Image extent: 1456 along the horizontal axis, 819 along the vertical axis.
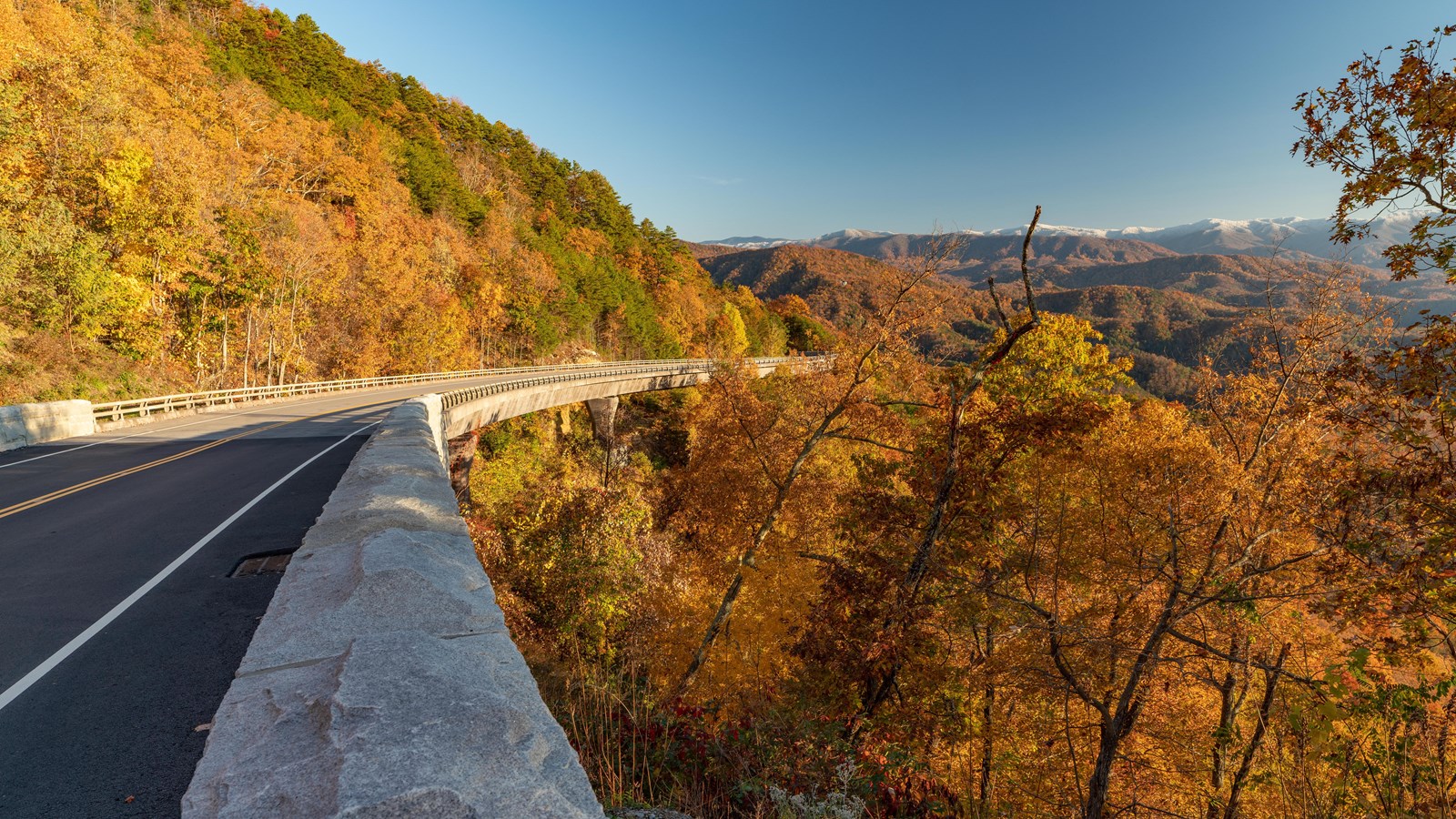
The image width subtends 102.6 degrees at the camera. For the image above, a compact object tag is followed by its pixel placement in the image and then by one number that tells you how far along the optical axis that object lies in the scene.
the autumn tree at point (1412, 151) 5.92
